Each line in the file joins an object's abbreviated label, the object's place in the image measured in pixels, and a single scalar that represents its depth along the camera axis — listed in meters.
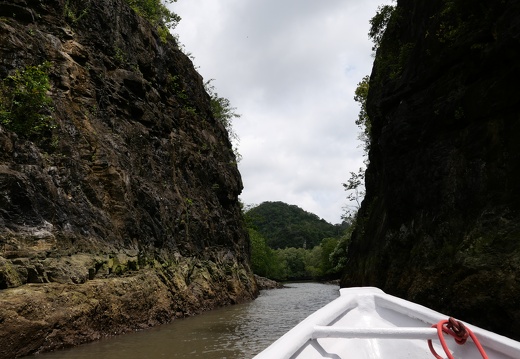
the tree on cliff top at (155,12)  20.16
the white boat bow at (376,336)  2.56
